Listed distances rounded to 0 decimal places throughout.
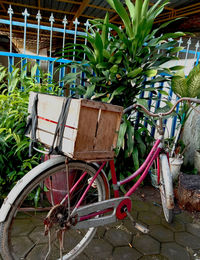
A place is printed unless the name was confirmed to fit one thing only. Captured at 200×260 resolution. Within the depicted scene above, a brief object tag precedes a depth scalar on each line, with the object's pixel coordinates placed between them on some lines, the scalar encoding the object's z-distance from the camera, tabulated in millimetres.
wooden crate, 1299
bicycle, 1393
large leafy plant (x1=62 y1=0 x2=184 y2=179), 2439
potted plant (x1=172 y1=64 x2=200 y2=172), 2922
